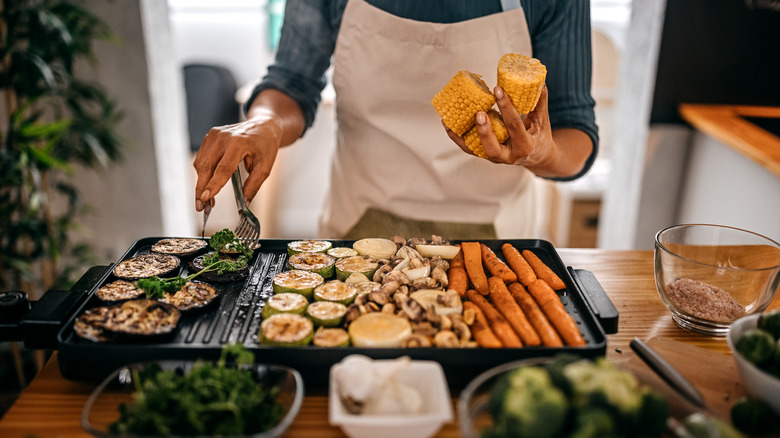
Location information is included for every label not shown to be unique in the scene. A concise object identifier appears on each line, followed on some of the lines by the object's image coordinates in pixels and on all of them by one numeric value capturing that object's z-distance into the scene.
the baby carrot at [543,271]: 1.48
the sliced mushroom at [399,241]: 1.72
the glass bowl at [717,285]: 1.40
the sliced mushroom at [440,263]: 1.58
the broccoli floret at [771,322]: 1.16
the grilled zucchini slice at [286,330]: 1.21
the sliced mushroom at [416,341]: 1.19
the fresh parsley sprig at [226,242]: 1.62
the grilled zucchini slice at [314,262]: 1.55
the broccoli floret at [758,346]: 1.10
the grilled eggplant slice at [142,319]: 1.21
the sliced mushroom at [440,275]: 1.48
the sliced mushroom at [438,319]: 1.27
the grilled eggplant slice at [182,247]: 1.64
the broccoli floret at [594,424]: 0.83
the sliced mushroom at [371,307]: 1.33
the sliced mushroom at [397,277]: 1.46
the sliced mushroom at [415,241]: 1.70
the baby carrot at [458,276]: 1.48
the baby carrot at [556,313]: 1.24
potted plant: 2.72
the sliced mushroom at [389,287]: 1.40
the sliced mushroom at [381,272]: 1.51
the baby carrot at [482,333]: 1.22
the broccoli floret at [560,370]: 0.92
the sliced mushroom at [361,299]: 1.35
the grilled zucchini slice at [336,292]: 1.40
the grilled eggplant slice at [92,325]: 1.22
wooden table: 1.13
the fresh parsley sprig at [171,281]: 1.38
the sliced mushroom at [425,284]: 1.46
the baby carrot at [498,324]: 1.25
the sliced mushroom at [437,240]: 1.69
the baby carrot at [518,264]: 1.51
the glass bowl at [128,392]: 1.03
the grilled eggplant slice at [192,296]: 1.34
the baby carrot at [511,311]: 1.26
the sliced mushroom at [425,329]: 1.25
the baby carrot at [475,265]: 1.49
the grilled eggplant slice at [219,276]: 1.49
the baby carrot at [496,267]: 1.52
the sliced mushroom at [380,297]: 1.35
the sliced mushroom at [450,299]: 1.34
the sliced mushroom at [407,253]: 1.60
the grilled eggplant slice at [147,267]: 1.48
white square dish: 0.97
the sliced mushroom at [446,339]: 1.21
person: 1.95
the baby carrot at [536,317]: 1.25
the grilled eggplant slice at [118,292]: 1.36
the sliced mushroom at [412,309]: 1.29
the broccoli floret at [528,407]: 0.85
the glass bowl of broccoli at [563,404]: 0.85
